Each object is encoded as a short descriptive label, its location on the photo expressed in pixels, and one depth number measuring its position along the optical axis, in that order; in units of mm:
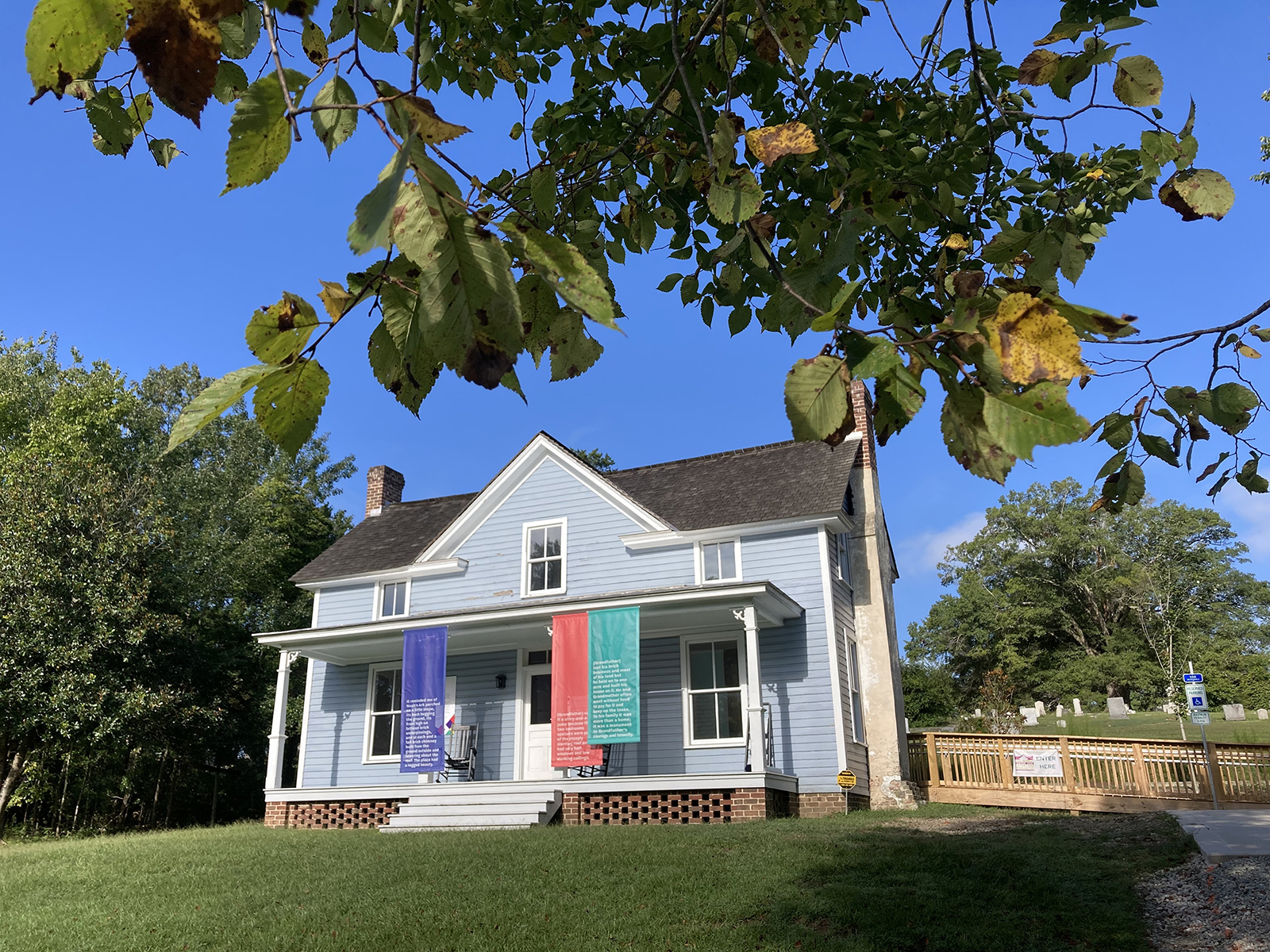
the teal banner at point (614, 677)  14234
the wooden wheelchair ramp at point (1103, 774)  15047
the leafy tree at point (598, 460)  30547
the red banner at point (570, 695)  14492
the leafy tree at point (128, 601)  17984
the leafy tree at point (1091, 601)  43406
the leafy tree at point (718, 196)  1091
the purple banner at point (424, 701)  15555
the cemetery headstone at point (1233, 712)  33531
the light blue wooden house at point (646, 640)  14219
